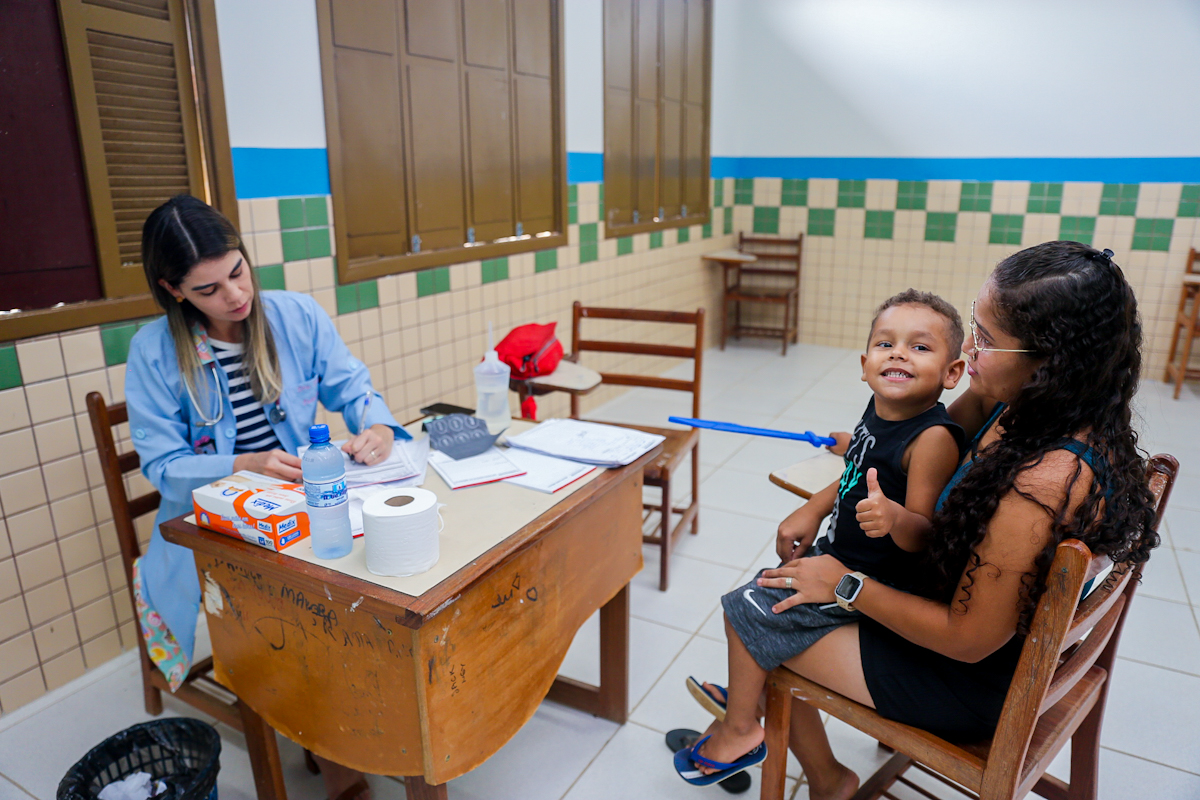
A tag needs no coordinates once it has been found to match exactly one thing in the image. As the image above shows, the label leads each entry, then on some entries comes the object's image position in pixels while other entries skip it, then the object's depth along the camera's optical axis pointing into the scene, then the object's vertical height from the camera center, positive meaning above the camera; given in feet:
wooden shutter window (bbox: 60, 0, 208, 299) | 6.55 +0.73
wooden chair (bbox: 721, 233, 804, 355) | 19.74 -2.23
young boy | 4.15 -1.59
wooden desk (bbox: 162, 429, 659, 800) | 4.06 -2.52
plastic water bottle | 4.09 -1.56
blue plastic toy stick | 5.56 -1.71
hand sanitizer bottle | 6.66 -1.62
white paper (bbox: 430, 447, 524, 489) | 5.24 -1.86
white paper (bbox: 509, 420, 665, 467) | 5.63 -1.85
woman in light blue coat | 5.43 -1.42
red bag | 8.58 -1.70
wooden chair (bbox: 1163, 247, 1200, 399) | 14.94 -2.59
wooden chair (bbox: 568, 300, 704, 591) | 8.44 -2.32
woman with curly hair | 3.42 -1.28
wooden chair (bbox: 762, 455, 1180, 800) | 3.35 -2.71
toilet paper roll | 3.97 -1.70
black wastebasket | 5.11 -3.79
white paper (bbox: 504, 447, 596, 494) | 5.18 -1.88
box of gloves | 4.35 -1.75
